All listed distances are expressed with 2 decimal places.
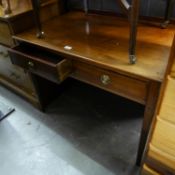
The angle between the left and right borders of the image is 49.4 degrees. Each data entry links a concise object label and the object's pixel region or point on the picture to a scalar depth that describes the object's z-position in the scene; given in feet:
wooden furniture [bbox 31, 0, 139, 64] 2.52
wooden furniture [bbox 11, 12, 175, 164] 2.83
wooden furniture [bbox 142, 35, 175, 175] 1.95
